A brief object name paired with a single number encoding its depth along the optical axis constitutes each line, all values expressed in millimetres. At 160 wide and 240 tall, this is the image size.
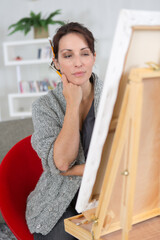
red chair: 1306
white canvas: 614
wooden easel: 639
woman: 1096
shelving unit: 4109
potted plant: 4003
